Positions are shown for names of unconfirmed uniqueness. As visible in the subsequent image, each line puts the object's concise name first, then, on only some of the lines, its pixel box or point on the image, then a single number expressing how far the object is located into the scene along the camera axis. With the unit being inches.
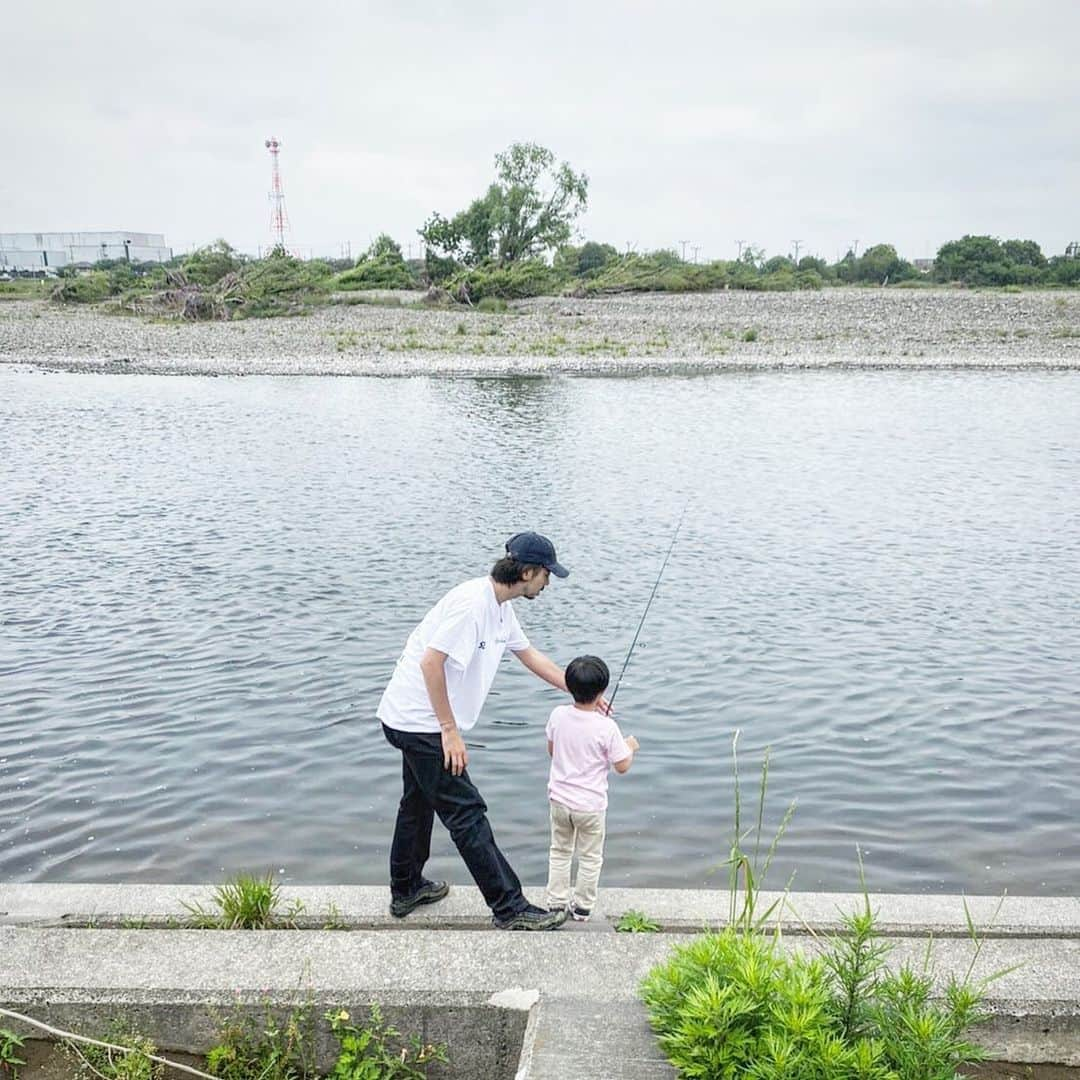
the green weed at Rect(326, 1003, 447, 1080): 139.0
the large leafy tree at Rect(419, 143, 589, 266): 2628.0
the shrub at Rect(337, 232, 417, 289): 2283.5
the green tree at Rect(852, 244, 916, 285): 2751.0
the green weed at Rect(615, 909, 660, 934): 166.6
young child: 175.5
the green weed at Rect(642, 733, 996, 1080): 117.7
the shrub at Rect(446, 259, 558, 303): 2123.5
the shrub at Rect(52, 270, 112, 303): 2166.6
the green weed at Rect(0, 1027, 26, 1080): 138.9
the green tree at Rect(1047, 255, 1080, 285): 2259.5
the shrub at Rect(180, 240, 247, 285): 2231.8
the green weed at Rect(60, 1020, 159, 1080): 137.5
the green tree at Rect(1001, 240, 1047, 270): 2630.9
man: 166.9
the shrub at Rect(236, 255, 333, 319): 1879.9
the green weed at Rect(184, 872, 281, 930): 168.1
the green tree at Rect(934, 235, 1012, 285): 2331.4
